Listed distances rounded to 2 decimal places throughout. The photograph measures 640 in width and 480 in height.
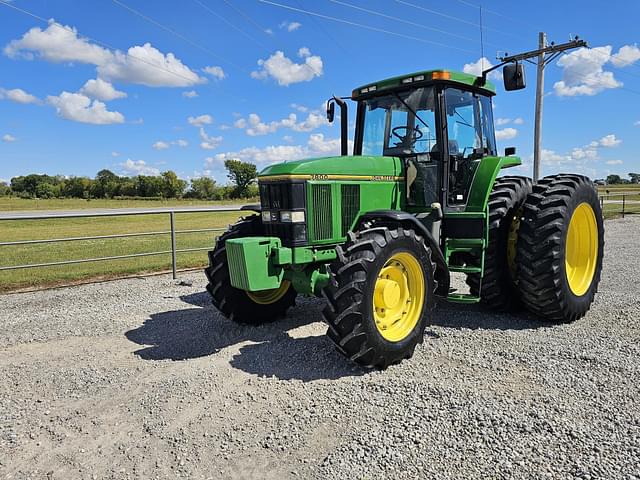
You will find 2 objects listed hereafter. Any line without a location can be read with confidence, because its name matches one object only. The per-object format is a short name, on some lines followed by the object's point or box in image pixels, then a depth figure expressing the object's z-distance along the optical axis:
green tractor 4.26
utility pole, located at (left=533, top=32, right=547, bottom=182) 15.60
